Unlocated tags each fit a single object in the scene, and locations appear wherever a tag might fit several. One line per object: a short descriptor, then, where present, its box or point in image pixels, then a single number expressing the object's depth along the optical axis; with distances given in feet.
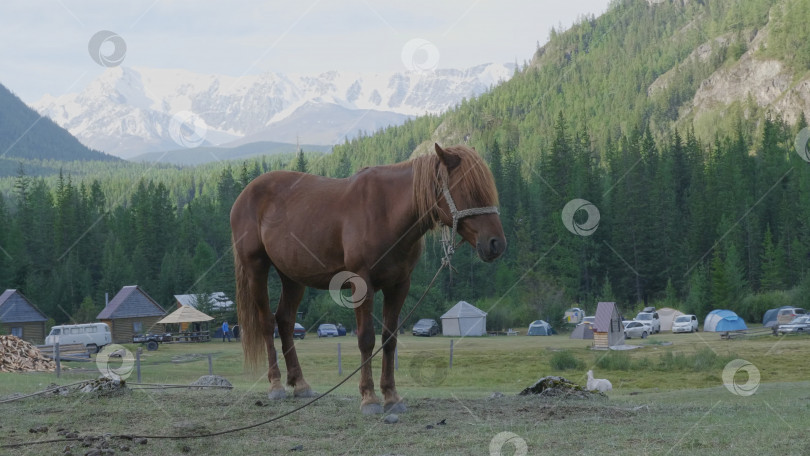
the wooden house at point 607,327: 158.30
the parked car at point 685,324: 205.67
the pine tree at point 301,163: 340.67
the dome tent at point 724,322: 201.05
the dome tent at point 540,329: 223.30
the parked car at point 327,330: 239.50
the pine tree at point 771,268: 273.54
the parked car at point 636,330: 191.42
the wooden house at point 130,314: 236.02
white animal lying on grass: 53.88
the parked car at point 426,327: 235.40
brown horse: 24.62
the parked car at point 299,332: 232.61
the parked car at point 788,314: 203.00
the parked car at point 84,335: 179.22
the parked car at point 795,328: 173.80
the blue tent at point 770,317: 216.54
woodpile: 106.93
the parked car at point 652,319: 205.46
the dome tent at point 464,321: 238.29
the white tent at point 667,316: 226.38
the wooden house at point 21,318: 214.28
